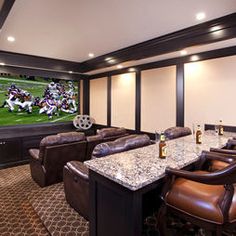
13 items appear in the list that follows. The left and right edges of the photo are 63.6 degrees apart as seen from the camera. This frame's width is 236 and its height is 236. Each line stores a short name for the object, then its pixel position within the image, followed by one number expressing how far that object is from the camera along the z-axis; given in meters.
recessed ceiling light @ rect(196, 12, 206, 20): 2.55
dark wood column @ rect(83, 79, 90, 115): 6.54
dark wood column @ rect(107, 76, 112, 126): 5.88
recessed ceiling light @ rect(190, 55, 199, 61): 3.89
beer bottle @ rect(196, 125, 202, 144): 2.44
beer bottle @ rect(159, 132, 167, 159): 1.79
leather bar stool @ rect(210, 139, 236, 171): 1.82
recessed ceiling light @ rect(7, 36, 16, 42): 3.48
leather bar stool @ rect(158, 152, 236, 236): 1.22
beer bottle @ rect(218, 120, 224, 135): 3.11
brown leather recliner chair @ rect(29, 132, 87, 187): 3.04
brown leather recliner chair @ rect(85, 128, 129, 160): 3.49
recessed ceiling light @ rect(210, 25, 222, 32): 2.75
